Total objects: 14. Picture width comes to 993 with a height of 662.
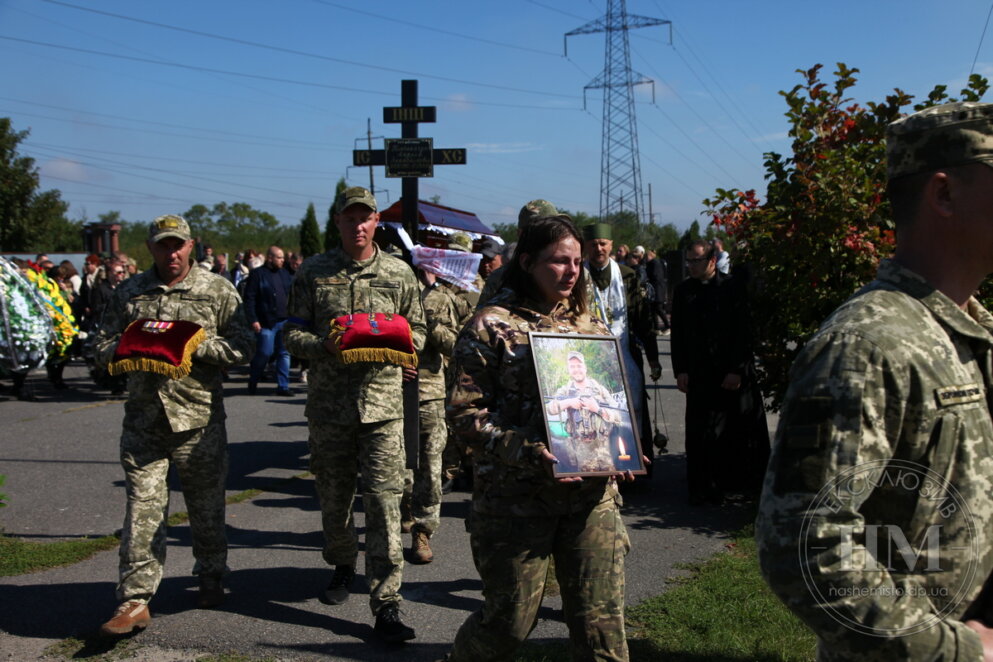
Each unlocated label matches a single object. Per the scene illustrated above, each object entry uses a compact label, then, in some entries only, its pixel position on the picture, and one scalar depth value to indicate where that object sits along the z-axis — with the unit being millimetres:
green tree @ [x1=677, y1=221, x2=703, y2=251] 32888
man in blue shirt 13477
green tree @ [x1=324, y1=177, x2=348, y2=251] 39222
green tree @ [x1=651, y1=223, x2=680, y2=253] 47094
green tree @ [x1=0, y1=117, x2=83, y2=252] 38812
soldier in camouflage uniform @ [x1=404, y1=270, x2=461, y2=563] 5996
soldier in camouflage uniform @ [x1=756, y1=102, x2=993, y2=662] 1533
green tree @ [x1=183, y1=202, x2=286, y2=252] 82375
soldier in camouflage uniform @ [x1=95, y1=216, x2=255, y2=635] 4609
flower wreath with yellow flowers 11969
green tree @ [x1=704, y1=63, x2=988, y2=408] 5953
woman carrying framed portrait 3102
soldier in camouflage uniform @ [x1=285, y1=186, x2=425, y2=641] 4727
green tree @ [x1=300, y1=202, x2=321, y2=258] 43375
